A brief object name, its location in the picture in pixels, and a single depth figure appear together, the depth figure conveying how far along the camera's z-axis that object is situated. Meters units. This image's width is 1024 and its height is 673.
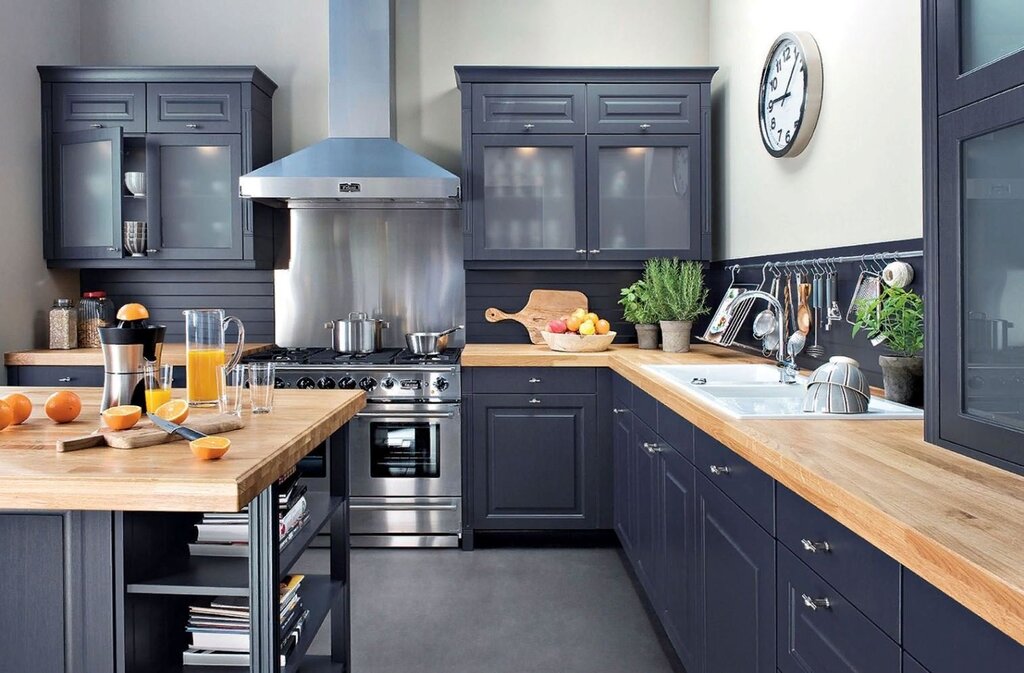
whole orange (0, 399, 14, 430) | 1.74
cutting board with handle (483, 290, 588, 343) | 4.46
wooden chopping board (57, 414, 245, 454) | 1.56
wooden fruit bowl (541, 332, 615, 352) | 3.91
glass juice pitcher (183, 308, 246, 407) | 1.94
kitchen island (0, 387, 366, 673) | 1.32
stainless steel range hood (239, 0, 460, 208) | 3.89
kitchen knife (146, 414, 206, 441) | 1.55
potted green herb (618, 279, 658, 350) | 4.09
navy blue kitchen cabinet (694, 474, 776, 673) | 1.67
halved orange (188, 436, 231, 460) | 1.43
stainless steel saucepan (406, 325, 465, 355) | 4.10
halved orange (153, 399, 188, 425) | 1.72
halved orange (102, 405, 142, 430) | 1.67
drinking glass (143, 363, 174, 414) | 1.90
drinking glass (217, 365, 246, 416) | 1.91
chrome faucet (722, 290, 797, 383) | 2.56
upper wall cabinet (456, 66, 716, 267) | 4.06
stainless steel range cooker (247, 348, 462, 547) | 3.83
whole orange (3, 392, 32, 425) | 1.79
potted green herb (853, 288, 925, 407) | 2.00
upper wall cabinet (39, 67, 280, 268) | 4.13
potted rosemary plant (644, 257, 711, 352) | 3.95
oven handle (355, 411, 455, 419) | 3.83
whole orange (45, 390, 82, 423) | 1.83
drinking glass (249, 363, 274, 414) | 1.98
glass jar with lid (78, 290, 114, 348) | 4.31
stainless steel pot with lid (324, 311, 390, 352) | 4.13
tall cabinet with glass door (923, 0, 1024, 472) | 1.29
